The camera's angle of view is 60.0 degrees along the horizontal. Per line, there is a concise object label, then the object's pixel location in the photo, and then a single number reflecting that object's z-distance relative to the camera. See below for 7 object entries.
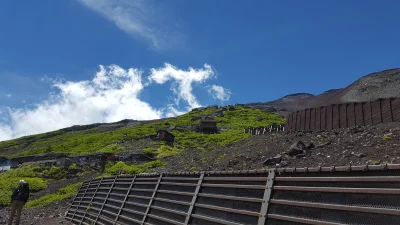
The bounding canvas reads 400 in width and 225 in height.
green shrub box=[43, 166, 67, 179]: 31.95
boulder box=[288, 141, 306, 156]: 13.24
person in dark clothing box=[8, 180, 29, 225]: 13.94
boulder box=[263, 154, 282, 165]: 12.87
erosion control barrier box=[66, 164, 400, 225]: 4.00
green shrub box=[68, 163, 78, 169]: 33.75
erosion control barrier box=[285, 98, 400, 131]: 15.85
